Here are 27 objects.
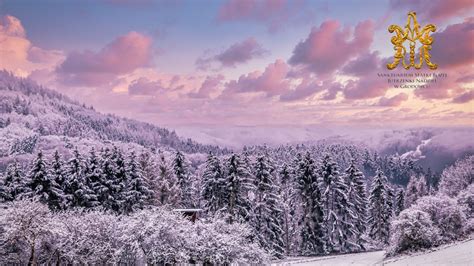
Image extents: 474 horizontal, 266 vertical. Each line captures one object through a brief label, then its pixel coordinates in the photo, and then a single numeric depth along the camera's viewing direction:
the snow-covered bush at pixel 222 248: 35.12
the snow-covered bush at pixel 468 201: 59.09
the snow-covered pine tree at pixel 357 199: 65.62
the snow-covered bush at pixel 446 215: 50.62
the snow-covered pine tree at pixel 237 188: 59.00
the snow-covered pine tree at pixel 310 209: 61.19
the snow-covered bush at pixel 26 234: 35.19
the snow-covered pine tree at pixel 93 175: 56.78
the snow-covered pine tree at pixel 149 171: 63.53
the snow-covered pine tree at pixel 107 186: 56.78
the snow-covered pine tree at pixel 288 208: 65.69
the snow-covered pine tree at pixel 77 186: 54.69
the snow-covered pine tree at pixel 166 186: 63.31
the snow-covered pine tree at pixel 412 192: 96.00
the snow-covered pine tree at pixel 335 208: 62.75
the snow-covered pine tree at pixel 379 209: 69.62
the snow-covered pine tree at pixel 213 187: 61.41
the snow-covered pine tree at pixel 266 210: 59.41
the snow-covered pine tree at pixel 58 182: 53.28
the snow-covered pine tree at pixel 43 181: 52.91
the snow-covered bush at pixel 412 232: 48.06
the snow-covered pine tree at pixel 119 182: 57.69
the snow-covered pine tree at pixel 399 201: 82.18
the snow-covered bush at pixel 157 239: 34.62
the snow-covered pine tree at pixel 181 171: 67.94
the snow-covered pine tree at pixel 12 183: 54.94
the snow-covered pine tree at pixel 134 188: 58.25
